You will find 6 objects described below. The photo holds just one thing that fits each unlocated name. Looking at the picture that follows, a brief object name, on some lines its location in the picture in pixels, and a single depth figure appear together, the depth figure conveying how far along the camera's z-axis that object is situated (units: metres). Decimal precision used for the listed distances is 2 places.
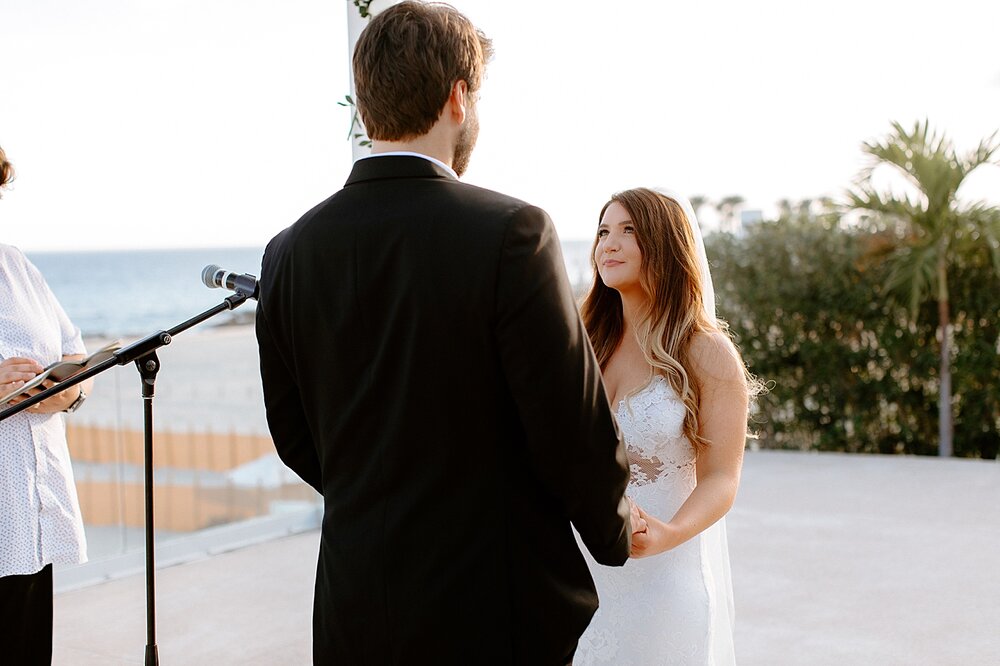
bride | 2.14
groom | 1.27
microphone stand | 2.06
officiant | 2.31
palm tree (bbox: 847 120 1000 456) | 7.35
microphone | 2.09
